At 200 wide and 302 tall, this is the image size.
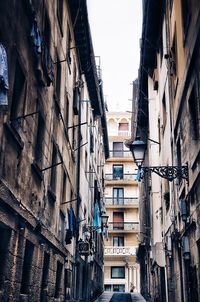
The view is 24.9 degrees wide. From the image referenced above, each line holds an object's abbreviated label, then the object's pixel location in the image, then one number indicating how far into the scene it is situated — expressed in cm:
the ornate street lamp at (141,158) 1187
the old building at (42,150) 940
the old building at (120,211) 5072
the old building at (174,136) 1105
